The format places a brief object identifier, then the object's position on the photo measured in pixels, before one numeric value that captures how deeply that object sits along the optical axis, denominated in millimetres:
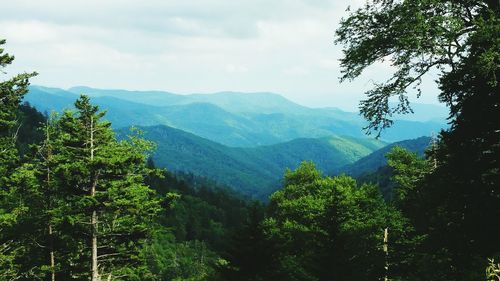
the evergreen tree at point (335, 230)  25797
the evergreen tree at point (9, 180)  27000
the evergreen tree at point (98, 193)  23984
